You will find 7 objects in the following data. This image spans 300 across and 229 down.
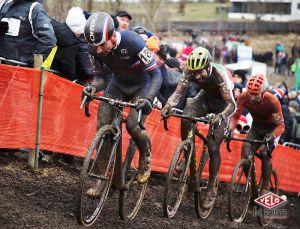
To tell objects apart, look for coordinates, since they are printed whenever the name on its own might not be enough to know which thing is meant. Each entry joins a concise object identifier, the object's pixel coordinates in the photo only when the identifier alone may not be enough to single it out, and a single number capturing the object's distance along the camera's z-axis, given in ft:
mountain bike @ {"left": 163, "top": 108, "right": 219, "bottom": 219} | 47.57
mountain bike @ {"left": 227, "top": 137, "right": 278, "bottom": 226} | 55.24
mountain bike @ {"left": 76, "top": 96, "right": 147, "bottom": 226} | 39.62
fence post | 50.81
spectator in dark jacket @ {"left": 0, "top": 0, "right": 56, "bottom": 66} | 51.32
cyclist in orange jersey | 55.15
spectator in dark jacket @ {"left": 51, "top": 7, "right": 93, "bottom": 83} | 54.74
